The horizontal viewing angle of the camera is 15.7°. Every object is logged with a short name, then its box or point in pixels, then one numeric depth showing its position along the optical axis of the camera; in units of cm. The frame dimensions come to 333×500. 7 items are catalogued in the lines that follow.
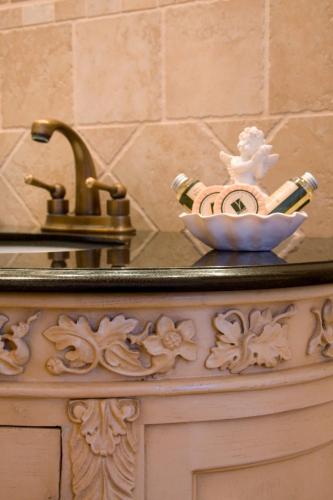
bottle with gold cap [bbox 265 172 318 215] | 150
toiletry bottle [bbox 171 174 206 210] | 158
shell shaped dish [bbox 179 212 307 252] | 145
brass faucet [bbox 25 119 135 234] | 181
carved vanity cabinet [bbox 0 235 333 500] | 133
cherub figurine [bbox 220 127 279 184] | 157
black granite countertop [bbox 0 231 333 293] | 131
